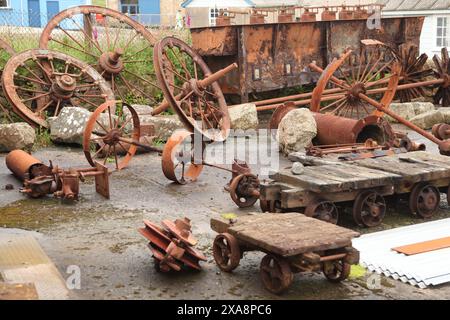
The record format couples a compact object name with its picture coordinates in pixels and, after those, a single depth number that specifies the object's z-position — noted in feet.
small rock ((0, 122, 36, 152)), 33.63
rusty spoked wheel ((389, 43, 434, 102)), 46.91
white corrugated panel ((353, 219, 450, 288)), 18.11
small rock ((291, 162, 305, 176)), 23.38
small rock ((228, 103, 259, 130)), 40.97
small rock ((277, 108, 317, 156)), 33.47
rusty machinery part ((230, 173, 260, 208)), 25.36
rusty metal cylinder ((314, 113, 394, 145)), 31.35
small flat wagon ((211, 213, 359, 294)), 16.69
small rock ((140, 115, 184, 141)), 37.45
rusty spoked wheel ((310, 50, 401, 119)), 35.40
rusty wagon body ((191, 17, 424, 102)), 45.44
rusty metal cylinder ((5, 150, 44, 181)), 27.22
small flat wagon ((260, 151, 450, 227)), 22.11
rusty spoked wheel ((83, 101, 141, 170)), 28.17
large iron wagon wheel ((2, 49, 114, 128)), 37.24
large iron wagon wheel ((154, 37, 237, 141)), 33.32
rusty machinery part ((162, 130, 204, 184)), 28.17
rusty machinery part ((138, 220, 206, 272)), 17.97
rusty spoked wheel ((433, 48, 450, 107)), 48.47
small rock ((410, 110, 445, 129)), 42.47
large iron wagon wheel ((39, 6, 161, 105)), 43.21
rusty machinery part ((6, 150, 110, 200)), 25.68
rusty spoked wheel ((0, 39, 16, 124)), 39.19
